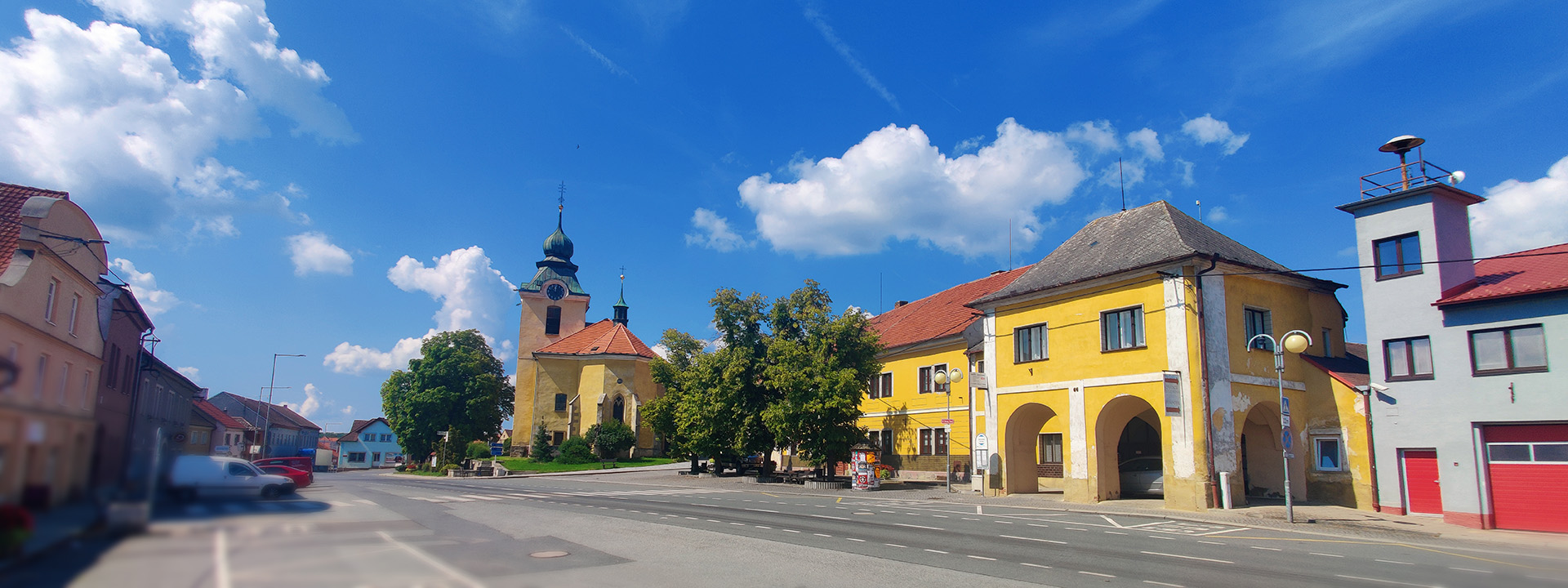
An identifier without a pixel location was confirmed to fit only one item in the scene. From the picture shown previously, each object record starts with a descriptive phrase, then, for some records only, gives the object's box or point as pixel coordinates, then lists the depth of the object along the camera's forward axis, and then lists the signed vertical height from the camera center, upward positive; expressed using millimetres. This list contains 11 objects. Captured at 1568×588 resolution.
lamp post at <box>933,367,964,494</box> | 32406 +1947
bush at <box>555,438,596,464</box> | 61688 -2729
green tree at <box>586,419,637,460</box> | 63000 -1585
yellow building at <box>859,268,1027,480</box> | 40438 +1650
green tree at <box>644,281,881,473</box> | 37719 +2015
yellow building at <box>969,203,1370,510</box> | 25609 +1984
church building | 68500 +4526
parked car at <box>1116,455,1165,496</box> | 29797 -1923
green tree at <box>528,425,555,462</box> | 65875 -2617
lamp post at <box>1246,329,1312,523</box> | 21703 +1845
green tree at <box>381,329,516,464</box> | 63938 +1723
